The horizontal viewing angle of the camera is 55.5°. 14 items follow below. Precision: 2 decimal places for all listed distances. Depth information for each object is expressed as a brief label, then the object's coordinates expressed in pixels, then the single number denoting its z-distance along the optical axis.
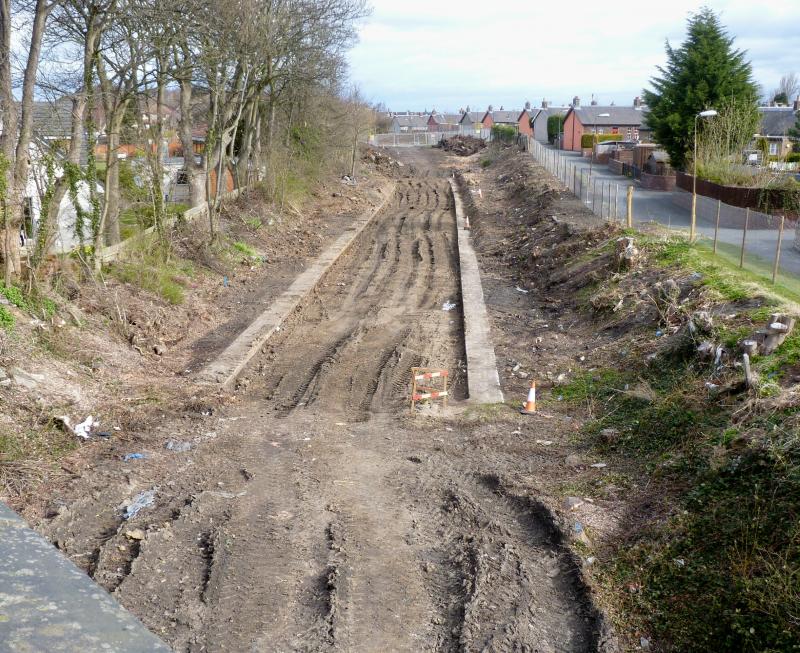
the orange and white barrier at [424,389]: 11.64
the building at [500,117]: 121.54
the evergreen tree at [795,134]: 50.71
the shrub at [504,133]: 71.56
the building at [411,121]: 149.80
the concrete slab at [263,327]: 13.42
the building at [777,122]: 58.21
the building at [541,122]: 100.82
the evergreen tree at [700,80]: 35.94
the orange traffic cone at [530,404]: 11.31
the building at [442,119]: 142.80
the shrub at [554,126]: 82.69
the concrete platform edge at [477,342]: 12.53
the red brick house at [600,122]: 79.25
